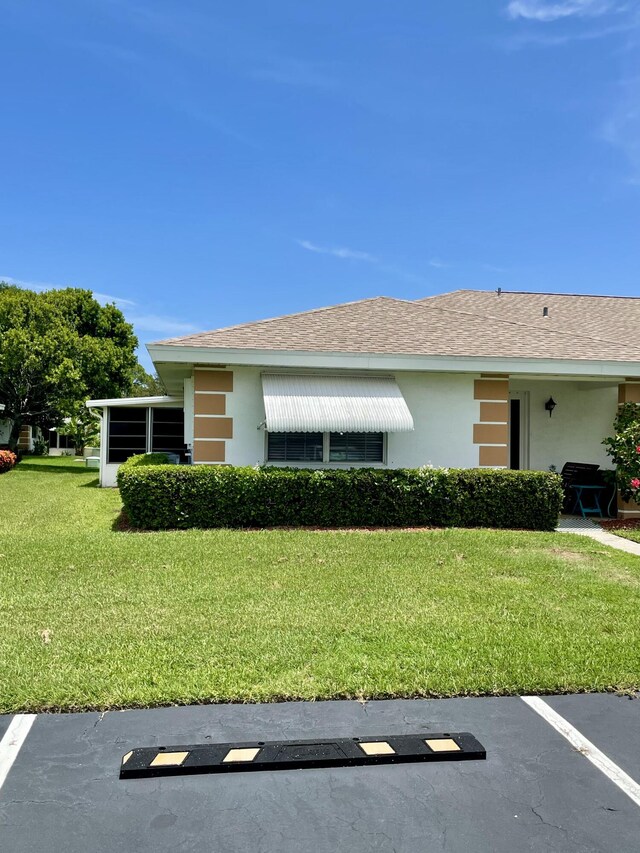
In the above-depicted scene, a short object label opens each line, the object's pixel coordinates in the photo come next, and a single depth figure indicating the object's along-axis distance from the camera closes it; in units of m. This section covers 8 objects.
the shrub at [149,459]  13.73
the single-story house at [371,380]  11.66
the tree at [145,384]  53.44
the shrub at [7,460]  25.14
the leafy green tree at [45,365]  29.45
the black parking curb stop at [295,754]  3.28
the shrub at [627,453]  11.88
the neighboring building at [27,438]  39.69
